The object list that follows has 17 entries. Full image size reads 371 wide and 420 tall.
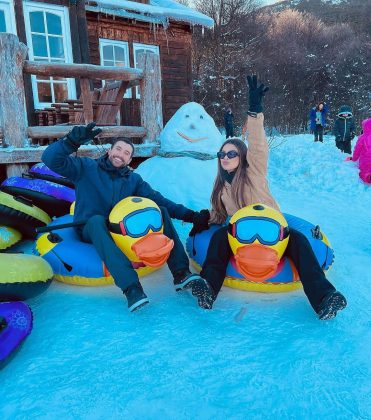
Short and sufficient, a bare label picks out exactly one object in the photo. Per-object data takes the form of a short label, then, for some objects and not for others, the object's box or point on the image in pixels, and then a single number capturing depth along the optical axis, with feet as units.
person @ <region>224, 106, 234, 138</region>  46.50
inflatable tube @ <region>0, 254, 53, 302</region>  7.28
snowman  16.47
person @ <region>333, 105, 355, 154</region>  28.14
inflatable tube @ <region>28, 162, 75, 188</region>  14.42
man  7.89
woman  7.35
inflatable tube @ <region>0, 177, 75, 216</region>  13.21
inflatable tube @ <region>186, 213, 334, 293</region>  8.38
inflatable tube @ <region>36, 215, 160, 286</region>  8.73
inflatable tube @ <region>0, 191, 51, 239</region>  11.15
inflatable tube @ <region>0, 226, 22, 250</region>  11.07
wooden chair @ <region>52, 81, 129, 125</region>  20.04
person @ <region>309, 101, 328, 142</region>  35.55
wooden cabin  24.12
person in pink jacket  20.02
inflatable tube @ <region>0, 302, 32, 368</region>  6.20
